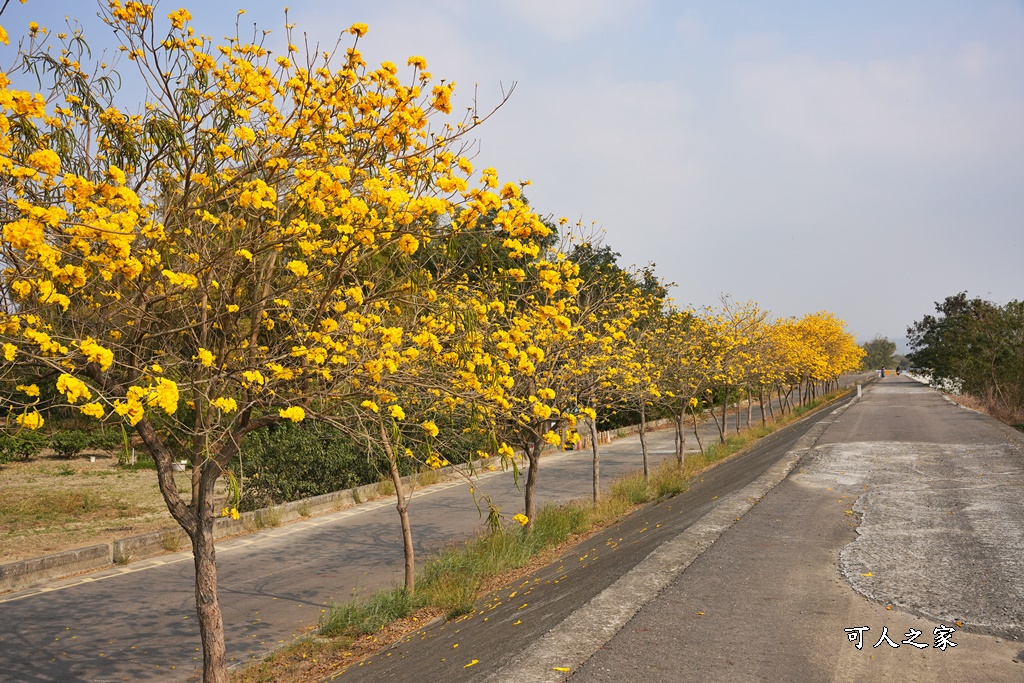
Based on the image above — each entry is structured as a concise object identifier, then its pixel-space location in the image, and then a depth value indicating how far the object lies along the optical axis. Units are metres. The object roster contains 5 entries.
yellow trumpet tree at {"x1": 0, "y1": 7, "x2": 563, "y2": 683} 4.80
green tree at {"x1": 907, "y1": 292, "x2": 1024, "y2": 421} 24.17
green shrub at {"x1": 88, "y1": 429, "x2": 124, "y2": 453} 20.66
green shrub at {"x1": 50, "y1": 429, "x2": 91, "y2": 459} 20.75
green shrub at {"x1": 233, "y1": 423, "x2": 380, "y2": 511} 15.38
